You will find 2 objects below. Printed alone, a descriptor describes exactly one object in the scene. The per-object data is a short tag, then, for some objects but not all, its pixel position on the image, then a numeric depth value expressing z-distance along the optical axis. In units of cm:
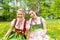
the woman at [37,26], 162
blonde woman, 161
